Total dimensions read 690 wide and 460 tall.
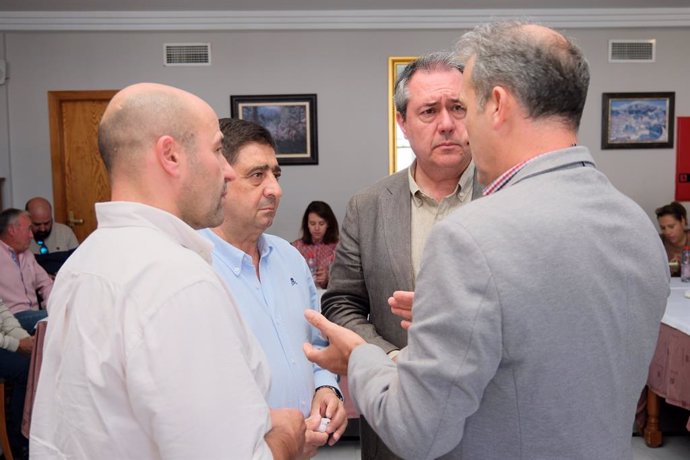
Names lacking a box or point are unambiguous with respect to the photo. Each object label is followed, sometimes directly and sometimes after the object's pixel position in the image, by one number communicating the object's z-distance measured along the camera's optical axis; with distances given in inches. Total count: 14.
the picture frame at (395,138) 270.1
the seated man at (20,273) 177.9
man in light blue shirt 63.7
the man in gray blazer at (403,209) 65.8
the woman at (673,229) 201.8
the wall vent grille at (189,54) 265.9
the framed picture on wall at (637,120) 272.8
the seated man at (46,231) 232.4
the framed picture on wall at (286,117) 267.0
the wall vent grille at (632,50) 273.1
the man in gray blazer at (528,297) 35.7
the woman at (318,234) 221.8
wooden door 264.8
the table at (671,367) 127.4
